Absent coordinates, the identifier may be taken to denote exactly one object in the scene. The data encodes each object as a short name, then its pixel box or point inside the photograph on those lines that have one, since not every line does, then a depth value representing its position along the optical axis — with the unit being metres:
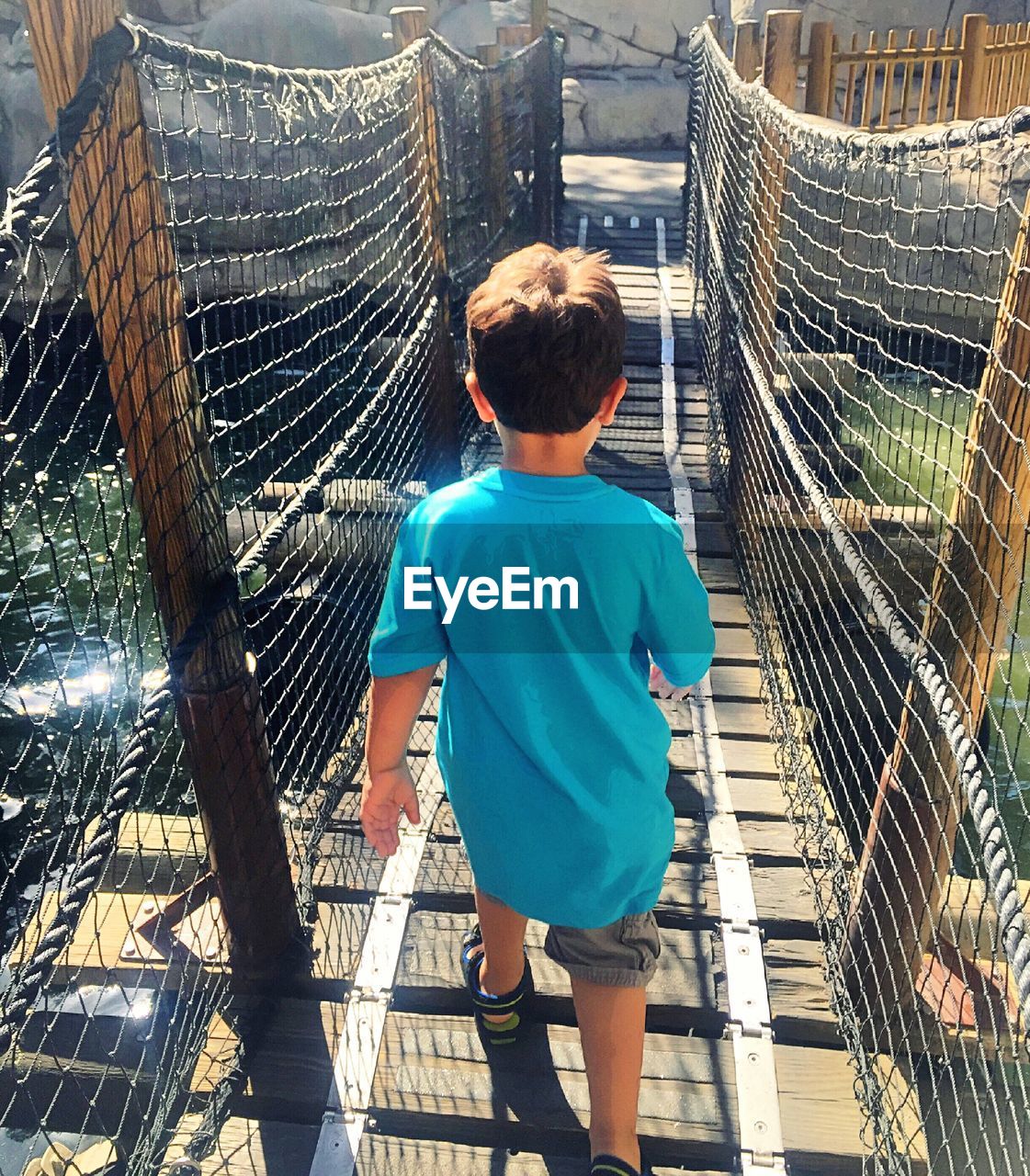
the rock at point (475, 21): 15.40
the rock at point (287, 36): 13.33
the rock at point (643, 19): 15.95
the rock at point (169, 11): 15.52
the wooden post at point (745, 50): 6.05
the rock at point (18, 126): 12.56
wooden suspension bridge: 2.10
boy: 1.49
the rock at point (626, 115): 15.27
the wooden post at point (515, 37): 9.04
